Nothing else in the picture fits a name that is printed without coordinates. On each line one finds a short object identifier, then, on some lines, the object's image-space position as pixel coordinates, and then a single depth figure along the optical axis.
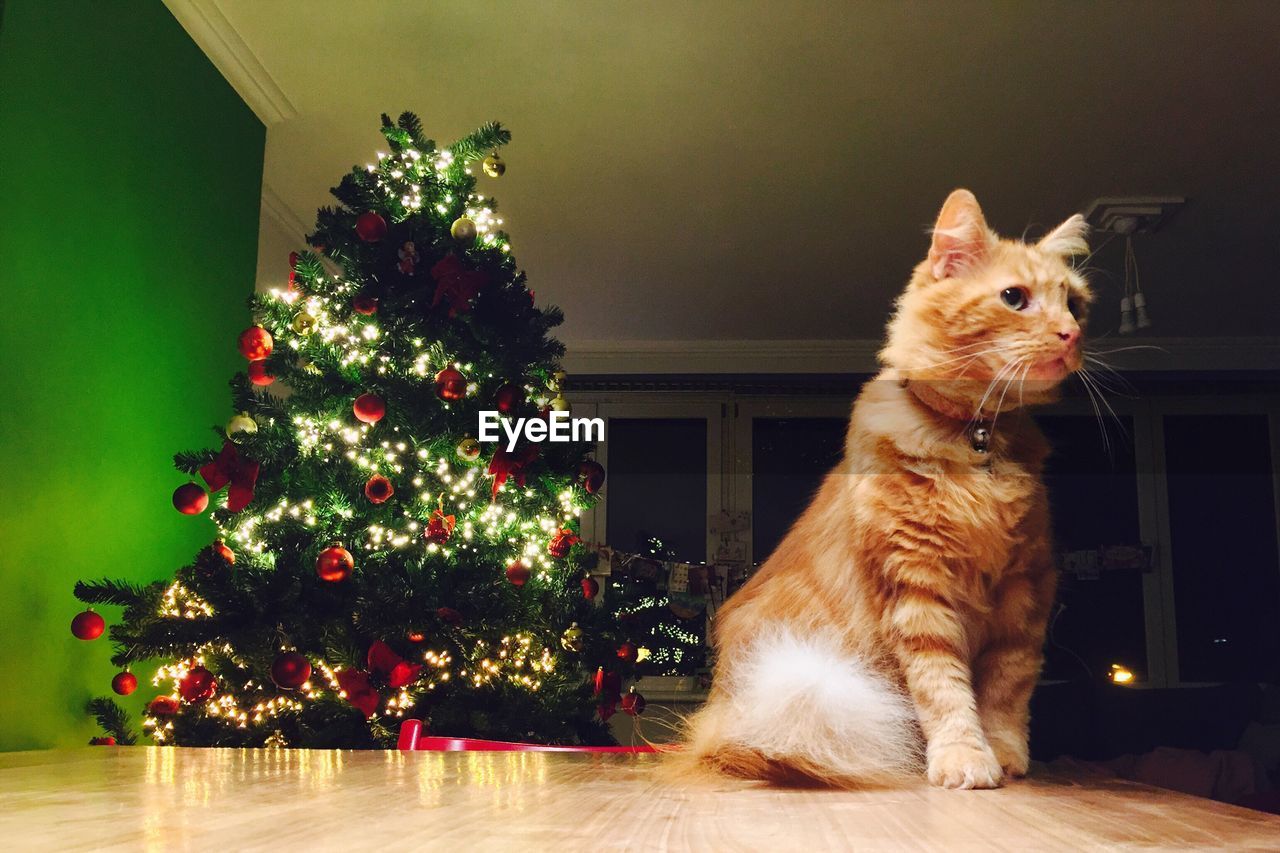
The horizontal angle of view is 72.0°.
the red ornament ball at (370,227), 1.57
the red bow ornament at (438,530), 1.57
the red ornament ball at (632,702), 1.79
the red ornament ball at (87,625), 1.40
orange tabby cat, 0.49
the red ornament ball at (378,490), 1.49
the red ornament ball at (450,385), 1.53
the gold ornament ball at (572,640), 1.74
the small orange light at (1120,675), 3.04
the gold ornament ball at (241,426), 1.54
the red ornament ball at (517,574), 1.64
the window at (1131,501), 3.64
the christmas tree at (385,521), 1.45
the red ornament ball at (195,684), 1.46
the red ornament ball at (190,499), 1.38
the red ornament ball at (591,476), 1.72
